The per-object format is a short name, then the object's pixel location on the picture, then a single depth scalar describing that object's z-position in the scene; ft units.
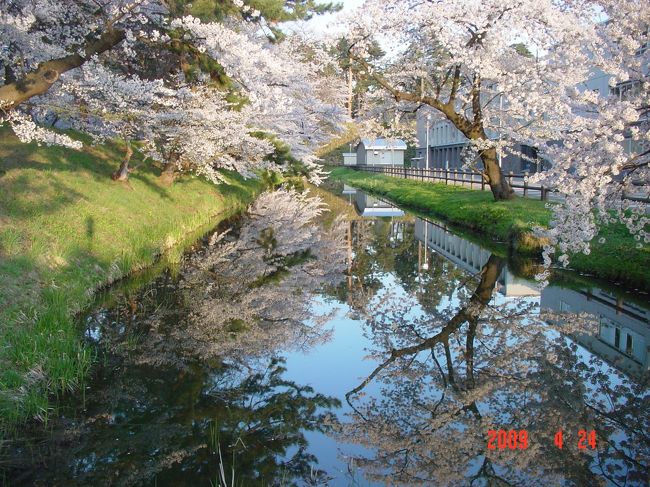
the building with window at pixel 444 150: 153.99
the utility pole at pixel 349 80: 271.69
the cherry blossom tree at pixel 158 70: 49.26
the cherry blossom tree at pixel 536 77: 33.99
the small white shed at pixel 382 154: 245.04
